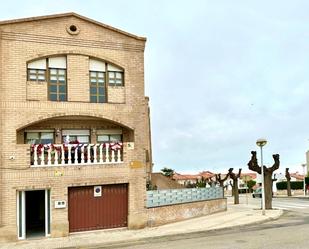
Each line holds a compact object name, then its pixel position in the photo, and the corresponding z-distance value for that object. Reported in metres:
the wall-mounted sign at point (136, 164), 13.42
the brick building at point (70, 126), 12.16
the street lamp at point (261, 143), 15.10
